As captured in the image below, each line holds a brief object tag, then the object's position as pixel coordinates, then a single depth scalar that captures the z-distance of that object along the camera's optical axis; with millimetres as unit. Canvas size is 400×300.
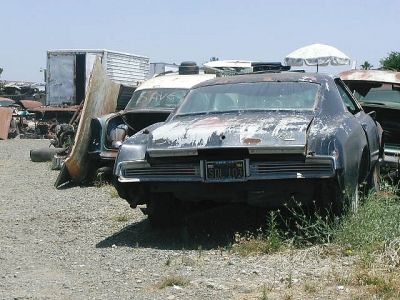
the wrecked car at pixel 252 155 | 6043
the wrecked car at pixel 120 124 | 10688
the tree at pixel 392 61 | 42650
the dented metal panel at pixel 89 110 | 10969
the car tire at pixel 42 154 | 15672
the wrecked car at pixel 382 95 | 10195
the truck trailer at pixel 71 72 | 26766
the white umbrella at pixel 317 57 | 23344
